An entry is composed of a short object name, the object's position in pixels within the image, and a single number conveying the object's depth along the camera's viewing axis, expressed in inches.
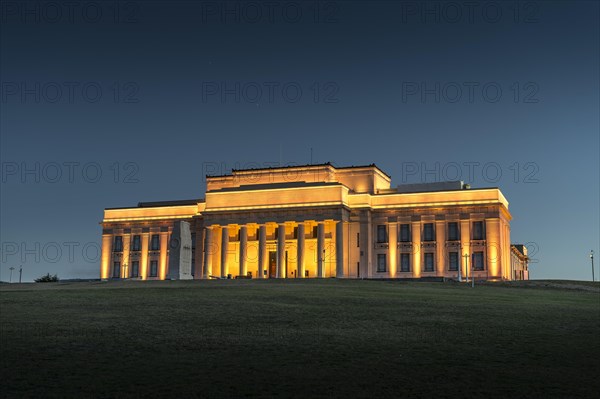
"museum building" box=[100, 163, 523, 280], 3445.4
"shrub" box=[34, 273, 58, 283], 3343.0
